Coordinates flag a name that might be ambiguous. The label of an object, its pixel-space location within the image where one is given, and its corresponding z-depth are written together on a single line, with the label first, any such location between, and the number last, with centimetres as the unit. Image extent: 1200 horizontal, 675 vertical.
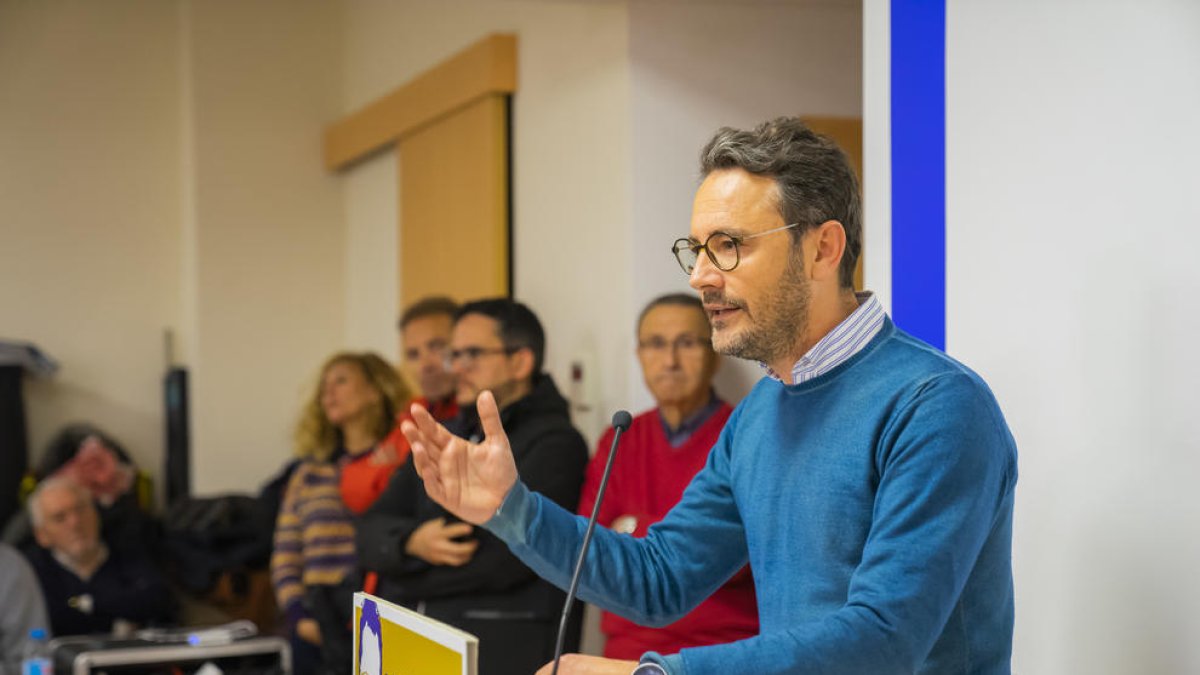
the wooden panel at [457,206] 462
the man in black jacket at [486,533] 319
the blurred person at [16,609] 439
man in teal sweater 156
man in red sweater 317
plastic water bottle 410
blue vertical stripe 245
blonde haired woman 407
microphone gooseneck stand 154
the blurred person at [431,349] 421
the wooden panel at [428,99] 450
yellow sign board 148
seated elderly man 496
